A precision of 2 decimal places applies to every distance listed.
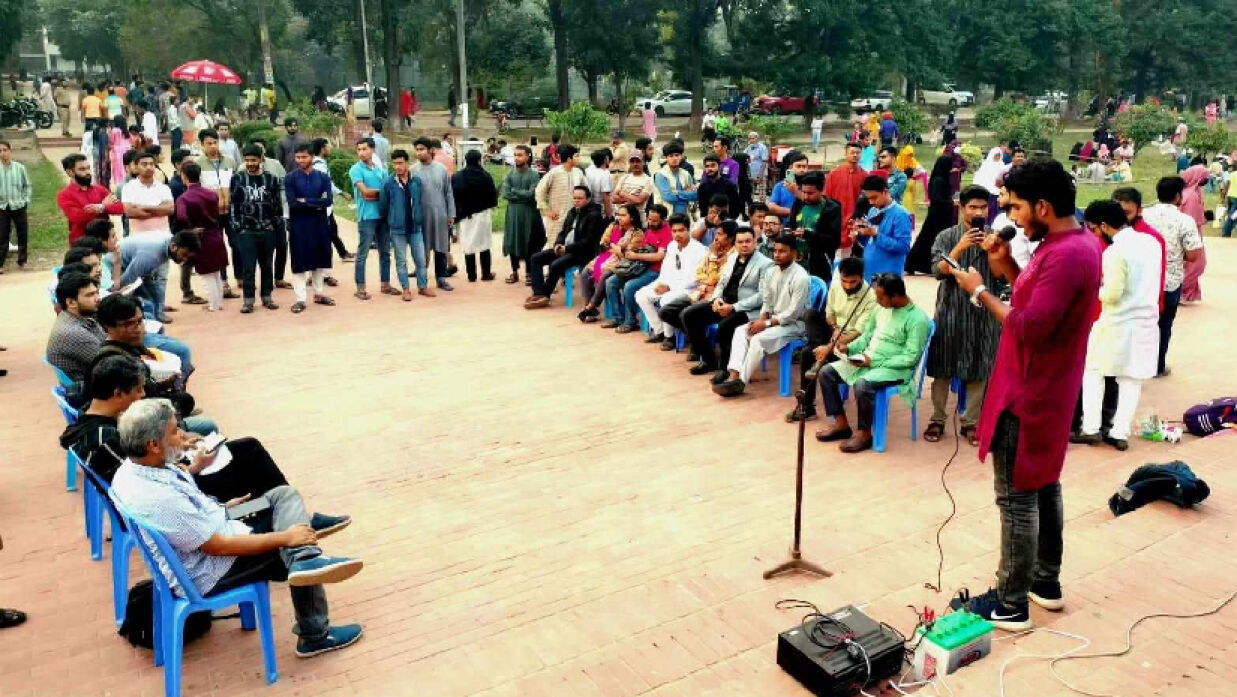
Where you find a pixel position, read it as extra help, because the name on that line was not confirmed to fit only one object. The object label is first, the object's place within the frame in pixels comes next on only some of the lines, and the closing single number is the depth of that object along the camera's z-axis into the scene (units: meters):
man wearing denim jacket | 10.30
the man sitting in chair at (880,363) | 6.36
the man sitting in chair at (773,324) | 7.38
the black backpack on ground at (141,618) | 4.09
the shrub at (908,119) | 28.39
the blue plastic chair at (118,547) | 4.18
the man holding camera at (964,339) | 6.48
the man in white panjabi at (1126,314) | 6.14
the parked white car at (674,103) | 40.75
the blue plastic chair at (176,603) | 3.65
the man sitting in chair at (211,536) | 3.64
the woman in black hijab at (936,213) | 11.60
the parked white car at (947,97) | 44.66
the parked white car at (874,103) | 38.04
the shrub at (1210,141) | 20.81
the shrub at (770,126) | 24.48
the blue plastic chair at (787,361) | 7.51
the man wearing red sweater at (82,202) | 9.48
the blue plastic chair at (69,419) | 4.98
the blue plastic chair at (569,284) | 10.35
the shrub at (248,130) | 24.32
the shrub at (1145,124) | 25.77
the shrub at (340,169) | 18.27
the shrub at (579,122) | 22.92
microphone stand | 4.62
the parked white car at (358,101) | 37.04
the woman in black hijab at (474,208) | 11.16
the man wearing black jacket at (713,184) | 10.61
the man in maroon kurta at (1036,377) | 3.52
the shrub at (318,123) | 23.95
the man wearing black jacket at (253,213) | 9.61
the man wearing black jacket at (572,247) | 10.08
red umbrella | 24.06
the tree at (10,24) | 27.22
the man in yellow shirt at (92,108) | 21.83
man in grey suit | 7.77
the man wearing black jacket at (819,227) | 8.51
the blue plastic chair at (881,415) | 6.38
